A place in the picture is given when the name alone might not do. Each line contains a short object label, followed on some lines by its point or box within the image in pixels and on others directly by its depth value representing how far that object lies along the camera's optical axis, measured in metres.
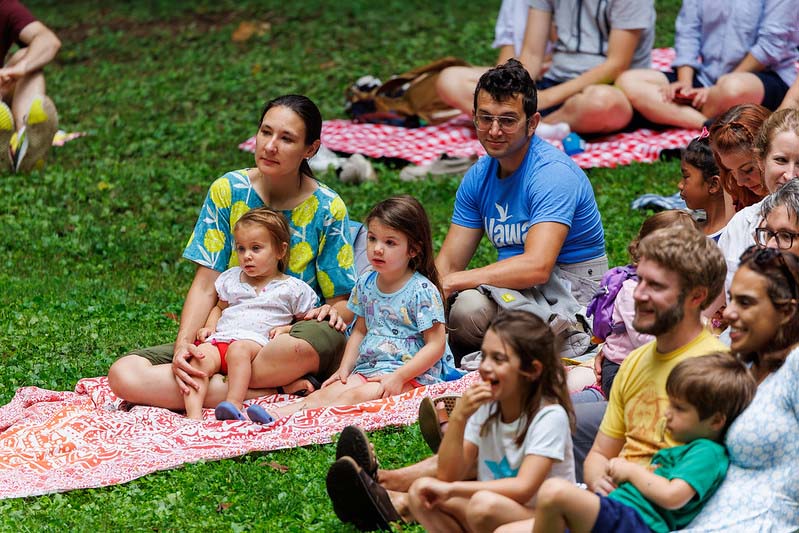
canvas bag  18.79
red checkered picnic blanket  16.82
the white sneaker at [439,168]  17.20
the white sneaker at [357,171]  17.20
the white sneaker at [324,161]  17.68
